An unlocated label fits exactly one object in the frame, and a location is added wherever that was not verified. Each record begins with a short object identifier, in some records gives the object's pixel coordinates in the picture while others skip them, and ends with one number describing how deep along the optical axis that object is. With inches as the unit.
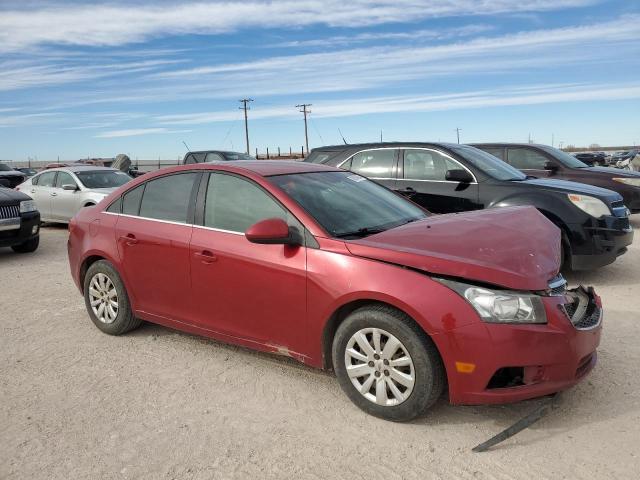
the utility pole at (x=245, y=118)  2386.8
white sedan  491.5
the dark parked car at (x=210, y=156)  786.8
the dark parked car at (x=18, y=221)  364.5
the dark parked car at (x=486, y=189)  256.2
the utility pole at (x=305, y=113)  2543.6
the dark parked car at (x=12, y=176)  893.7
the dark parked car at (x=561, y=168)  394.0
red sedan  120.9
